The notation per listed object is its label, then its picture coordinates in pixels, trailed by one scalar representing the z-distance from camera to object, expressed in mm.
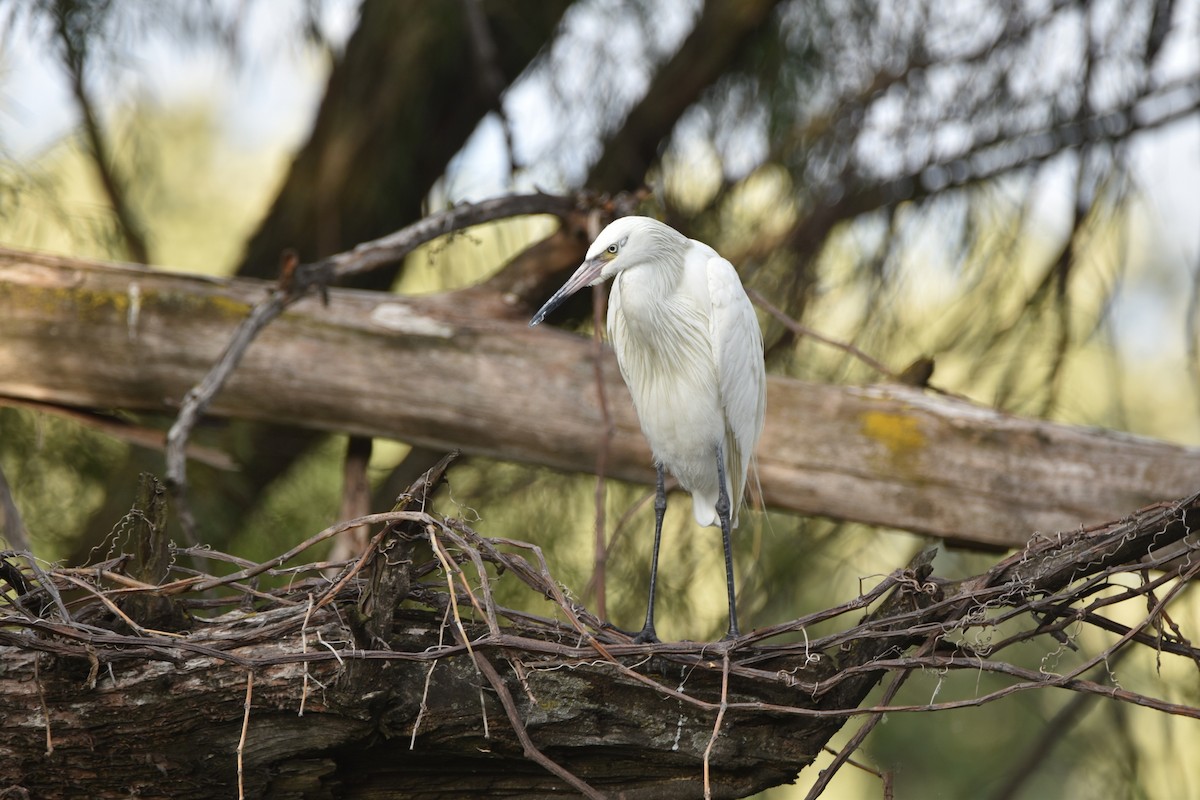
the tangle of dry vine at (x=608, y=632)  20115
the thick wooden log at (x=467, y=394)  20669
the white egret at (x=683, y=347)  20434
